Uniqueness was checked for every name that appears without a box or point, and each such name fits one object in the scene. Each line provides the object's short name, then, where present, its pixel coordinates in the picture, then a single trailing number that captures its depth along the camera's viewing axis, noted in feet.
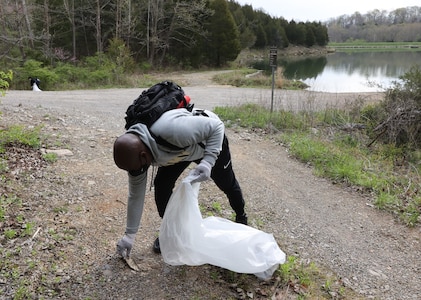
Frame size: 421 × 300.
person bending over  6.19
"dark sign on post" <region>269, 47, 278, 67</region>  23.97
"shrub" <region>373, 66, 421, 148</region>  21.06
